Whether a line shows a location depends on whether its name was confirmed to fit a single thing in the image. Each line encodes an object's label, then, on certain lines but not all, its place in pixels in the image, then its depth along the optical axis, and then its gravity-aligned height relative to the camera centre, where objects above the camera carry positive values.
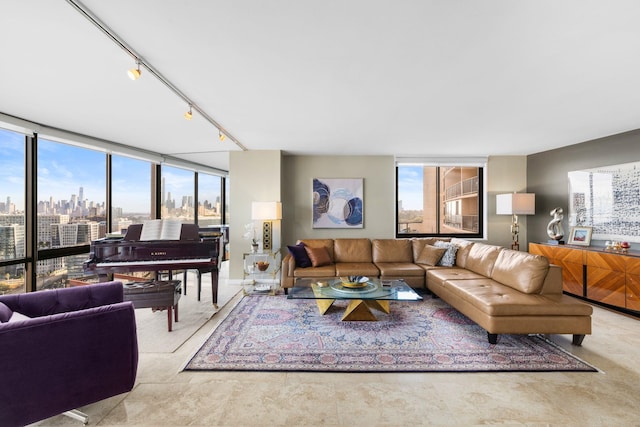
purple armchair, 1.52 -0.86
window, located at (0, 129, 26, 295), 3.24 +0.05
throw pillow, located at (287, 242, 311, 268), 4.37 -0.68
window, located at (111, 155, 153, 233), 4.68 +0.42
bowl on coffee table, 3.27 -0.84
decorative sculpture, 4.52 -0.23
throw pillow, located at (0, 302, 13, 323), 1.67 -0.62
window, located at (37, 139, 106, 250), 3.68 +0.29
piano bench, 2.87 -0.86
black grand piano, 3.29 -0.51
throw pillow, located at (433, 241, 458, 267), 4.41 -0.71
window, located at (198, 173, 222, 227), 6.59 +0.36
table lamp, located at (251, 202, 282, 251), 4.55 +0.05
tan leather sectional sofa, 2.63 -0.86
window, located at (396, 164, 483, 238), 5.65 +0.23
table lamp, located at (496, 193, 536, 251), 4.84 +0.16
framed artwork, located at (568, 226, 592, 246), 4.18 -0.36
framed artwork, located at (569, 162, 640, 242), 3.75 +0.17
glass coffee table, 3.04 -0.92
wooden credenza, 3.37 -0.83
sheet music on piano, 3.58 -0.21
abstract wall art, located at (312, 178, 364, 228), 5.43 +0.31
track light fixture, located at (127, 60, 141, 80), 2.02 +1.05
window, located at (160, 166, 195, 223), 5.72 +0.45
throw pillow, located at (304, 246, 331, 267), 4.44 -0.71
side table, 4.47 -1.02
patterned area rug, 2.34 -1.29
